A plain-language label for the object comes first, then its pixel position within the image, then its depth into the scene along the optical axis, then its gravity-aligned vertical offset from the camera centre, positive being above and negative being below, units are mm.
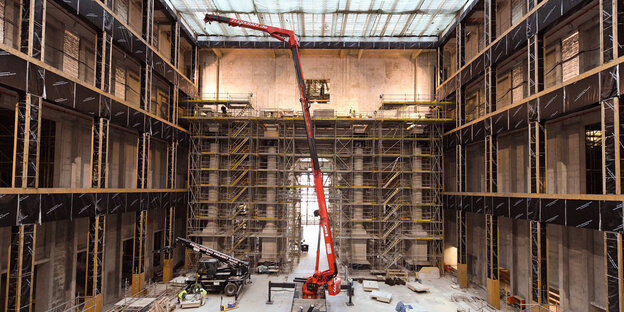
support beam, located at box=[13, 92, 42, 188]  10406 +985
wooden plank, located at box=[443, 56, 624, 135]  9773 +3206
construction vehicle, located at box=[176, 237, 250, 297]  16875 -5100
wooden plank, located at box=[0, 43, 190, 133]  9908 +3509
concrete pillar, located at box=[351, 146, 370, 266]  22109 -2941
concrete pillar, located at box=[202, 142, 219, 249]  22080 -1691
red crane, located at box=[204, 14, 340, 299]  15172 -1751
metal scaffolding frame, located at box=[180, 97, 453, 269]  22016 -458
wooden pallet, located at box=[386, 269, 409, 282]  20125 -5911
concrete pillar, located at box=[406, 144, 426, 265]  22094 -2490
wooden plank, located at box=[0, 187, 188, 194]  10094 -590
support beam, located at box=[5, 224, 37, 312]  10180 -2945
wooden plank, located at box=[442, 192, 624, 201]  9853 -704
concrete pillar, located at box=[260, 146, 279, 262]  22156 -2821
